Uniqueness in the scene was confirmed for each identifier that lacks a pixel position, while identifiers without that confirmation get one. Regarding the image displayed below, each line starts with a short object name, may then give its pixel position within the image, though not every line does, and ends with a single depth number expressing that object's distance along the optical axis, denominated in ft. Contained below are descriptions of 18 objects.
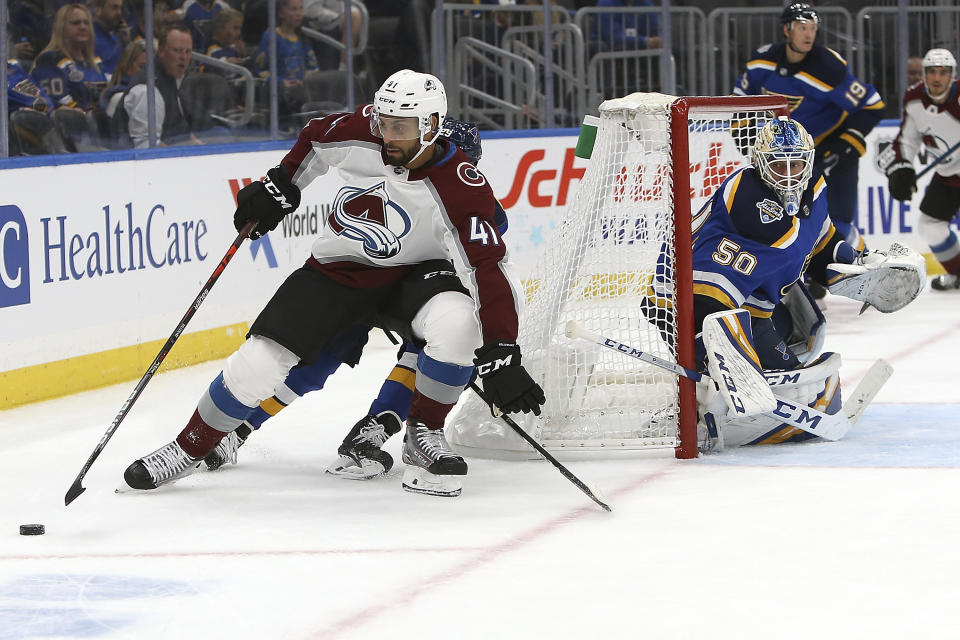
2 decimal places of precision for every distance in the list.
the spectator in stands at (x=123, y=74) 37.47
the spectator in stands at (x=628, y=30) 54.13
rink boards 32.12
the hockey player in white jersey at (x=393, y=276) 22.13
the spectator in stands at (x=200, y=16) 40.65
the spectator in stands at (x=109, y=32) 37.60
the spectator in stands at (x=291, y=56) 43.52
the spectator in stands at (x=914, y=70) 58.39
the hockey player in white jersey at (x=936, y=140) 48.39
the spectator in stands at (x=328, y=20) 44.88
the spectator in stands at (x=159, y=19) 38.32
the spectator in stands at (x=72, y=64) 36.29
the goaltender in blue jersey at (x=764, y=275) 24.88
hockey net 25.41
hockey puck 20.53
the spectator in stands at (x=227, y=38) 41.63
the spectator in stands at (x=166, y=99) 38.01
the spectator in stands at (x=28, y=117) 34.30
